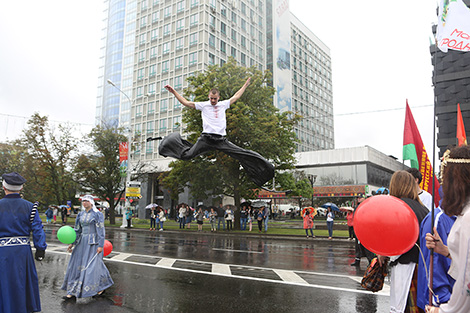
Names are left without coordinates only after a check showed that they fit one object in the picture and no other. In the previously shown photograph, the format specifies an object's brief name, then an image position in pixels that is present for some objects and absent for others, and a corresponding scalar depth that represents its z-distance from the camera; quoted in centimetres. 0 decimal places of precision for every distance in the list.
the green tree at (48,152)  3681
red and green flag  911
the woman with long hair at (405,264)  343
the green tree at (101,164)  3447
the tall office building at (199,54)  5844
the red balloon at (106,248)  797
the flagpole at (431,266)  253
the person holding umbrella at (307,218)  2144
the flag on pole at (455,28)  543
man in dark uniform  475
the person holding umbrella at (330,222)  2011
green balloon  707
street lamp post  3061
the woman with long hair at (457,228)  208
